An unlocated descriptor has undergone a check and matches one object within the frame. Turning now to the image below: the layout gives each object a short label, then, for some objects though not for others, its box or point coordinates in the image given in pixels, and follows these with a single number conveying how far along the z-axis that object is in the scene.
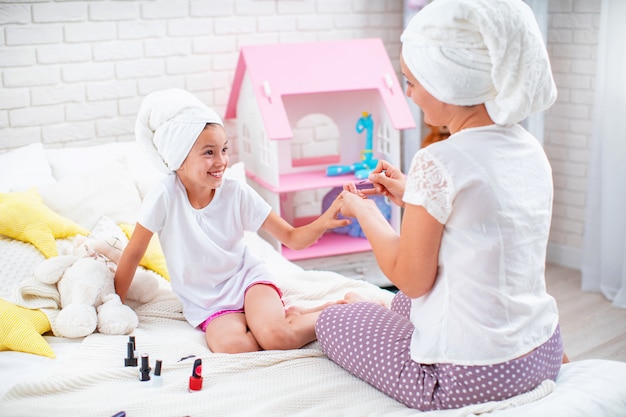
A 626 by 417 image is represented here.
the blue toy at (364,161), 3.30
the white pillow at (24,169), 2.65
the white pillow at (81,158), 2.85
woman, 1.49
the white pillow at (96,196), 2.58
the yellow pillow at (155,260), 2.51
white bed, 1.61
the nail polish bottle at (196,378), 1.73
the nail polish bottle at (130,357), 1.85
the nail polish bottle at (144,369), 1.78
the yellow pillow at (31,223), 2.33
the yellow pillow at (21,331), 1.95
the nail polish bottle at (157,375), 1.76
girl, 2.13
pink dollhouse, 3.15
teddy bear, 2.05
